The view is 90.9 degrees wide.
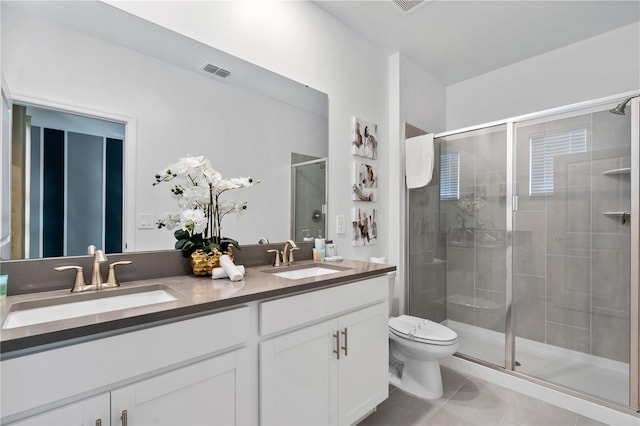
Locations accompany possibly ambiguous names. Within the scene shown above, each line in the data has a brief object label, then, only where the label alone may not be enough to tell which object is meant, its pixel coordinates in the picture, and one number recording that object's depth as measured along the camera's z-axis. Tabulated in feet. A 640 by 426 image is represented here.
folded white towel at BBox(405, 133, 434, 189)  8.57
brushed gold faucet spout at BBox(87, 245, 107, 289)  3.82
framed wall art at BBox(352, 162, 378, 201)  7.70
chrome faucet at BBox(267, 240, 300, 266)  5.86
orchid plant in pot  4.64
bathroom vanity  2.46
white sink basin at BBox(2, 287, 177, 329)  3.09
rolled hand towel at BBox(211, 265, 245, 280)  4.49
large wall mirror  3.73
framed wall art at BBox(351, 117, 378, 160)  7.65
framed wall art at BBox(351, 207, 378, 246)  7.67
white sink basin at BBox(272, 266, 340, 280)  5.58
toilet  6.40
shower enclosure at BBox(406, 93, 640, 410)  6.57
